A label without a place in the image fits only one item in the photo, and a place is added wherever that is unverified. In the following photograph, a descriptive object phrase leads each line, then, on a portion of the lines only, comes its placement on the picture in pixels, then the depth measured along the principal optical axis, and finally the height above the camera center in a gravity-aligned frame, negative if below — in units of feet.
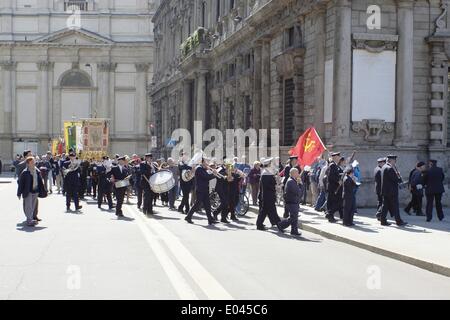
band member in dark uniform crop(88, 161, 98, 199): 98.73 -5.95
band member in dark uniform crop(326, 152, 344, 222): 60.80 -4.43
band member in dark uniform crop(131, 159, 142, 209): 76.69 -4.73
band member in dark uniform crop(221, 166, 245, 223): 64.49 -4.97
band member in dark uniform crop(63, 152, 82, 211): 77.20 -5.57
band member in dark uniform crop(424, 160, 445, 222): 62.85 -4.27
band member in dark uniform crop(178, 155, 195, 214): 74.10 -5.73
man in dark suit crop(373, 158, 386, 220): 60.18 -3.46
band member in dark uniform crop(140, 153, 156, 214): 70.90 -4.62
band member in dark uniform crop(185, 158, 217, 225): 62.95 -4.69
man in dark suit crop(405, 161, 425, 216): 66.08 -4.60
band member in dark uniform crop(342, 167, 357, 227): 57.82 -4.85
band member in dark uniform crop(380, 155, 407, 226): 58.08 -4.41
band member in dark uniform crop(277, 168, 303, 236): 53.36 -4.57
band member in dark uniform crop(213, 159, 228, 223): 64.34 -5.21
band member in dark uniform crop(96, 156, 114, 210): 82.94 -5.71
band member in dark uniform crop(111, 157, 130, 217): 69.87 -4.19
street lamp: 252.44 +11.81
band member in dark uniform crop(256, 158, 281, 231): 57.34 -5.05
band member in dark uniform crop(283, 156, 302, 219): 56.08 -2.90
